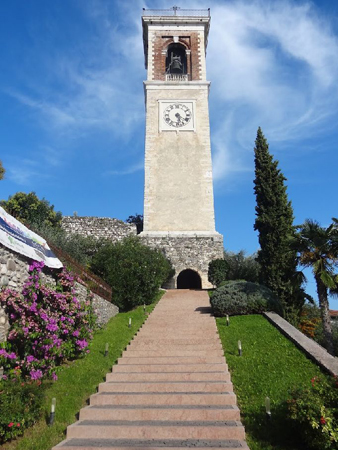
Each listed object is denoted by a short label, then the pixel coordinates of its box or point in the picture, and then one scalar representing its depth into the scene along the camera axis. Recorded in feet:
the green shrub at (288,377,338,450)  17.63
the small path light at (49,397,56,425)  21.66
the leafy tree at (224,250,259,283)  74.38
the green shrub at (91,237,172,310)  53.78
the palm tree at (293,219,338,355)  45.78
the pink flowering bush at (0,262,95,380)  26.00
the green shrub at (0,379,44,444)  19.72
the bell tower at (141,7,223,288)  79.00
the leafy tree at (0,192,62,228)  82.74
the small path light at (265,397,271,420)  21.35
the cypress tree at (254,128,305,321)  59.21
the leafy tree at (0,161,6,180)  70.53
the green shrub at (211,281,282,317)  45.34
